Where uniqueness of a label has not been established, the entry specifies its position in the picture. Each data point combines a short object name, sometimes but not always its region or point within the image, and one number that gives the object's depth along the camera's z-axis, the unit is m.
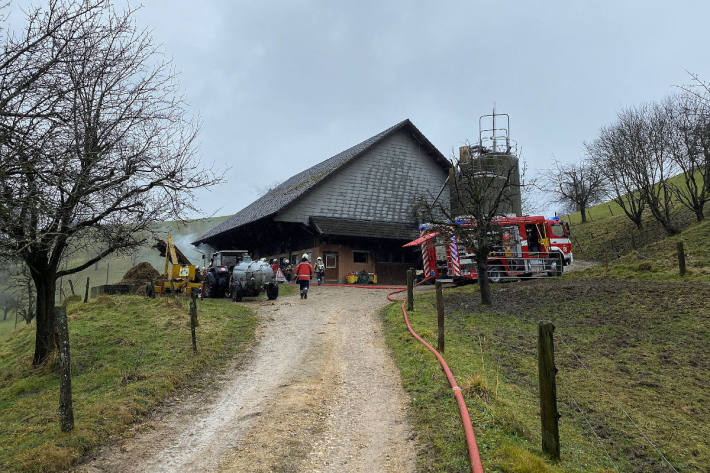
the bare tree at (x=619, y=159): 32.08
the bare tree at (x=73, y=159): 7.63
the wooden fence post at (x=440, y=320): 10.74
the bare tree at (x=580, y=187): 53.12
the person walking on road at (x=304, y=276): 21.38
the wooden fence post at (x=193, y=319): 11.73
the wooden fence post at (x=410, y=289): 16.45
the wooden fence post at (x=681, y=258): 18.45
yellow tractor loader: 21.36
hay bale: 26.20
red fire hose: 5.08
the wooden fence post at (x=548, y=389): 5.71
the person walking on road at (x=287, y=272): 30.38
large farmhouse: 30.58
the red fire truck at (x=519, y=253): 23.30
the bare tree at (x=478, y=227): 17.80
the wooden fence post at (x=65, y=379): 7.44
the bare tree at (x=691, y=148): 27.73
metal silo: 19.06
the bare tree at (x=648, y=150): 30.56
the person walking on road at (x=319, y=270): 27.84
